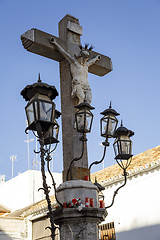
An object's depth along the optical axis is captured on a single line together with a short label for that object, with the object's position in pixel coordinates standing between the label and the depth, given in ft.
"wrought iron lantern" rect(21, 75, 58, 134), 13.08
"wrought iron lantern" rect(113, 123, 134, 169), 18.69
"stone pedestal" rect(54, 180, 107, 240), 14.26
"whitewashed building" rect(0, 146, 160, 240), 34.63
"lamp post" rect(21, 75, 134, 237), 13.07
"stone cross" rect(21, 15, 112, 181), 16.75
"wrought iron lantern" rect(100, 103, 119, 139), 16.66
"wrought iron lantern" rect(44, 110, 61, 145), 16.80
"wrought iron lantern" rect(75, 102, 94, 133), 15.33
